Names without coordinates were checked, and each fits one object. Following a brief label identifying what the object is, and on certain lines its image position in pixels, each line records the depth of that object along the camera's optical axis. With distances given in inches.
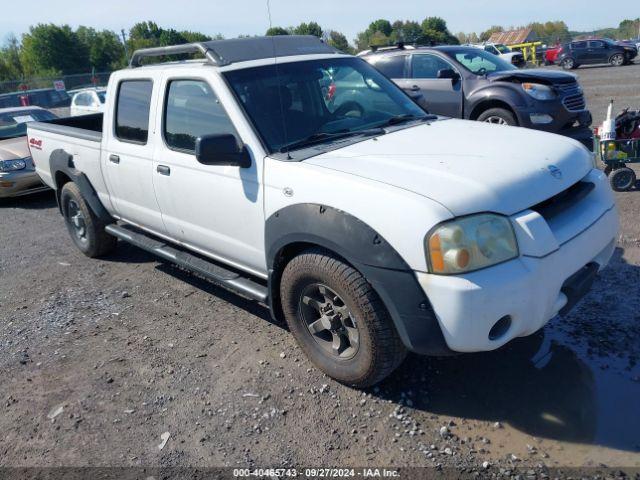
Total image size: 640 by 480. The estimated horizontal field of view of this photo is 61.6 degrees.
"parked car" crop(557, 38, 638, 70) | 1146.7
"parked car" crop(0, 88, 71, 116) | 1079.6
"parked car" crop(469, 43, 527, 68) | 720.9
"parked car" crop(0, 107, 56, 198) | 332.8
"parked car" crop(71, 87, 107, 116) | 618.2
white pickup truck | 102.3
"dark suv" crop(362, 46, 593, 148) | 322.0
